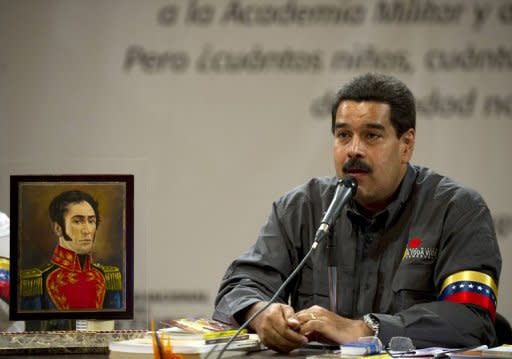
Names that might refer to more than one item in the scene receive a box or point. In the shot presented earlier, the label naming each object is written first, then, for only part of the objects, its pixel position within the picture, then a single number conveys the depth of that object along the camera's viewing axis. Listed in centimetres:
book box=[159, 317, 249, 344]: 426
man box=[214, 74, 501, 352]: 523
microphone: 424
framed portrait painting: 459
